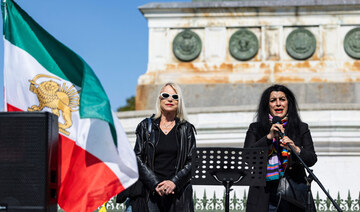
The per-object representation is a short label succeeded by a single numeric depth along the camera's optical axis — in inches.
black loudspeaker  202.2
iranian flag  228.1
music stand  239.0
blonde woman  245.6
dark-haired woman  236.8
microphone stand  223.1
